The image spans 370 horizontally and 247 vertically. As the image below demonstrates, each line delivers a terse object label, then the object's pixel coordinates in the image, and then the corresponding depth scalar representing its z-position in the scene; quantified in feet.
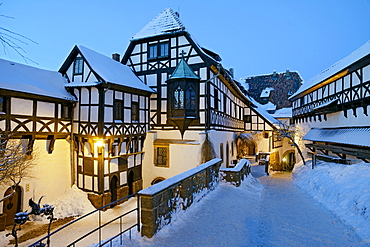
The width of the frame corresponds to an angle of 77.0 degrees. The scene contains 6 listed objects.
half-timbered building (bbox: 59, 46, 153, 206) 39.50
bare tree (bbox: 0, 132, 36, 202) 24.68
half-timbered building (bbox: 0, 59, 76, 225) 33.17
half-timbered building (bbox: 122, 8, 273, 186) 46.55
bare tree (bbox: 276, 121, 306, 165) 73.63
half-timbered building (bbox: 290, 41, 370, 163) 41.42
